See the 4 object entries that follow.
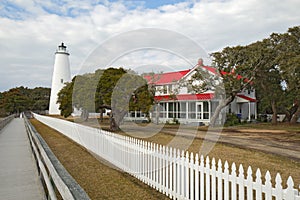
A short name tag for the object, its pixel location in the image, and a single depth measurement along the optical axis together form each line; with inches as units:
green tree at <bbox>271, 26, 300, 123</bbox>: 668.1
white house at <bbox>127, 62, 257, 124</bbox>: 1135.2
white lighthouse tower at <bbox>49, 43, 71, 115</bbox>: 2022.4
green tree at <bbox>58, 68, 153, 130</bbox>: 666.2
